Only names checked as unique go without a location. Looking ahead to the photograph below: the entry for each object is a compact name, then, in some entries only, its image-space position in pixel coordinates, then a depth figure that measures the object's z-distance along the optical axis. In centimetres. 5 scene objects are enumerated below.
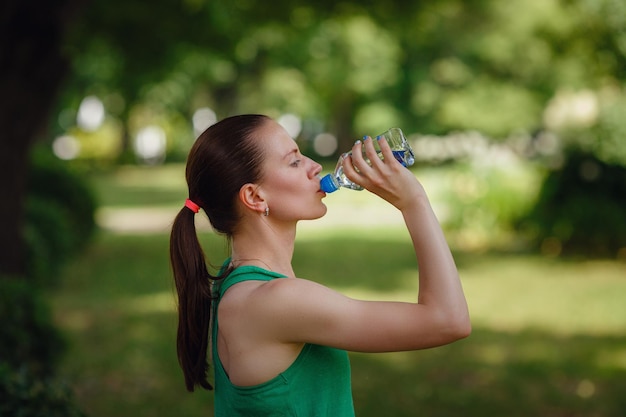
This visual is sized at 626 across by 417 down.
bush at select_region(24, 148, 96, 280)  1113
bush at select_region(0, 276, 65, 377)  506
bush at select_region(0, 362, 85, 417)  327
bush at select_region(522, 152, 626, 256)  1363
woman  195
